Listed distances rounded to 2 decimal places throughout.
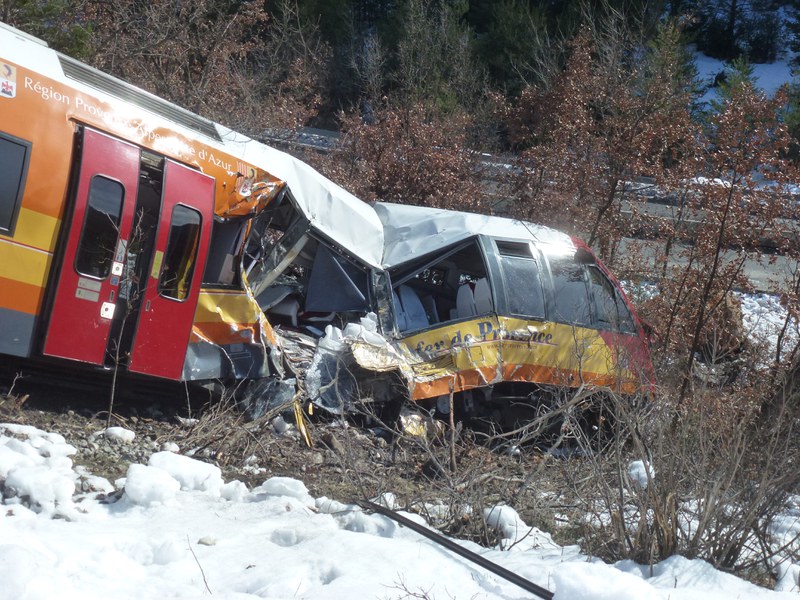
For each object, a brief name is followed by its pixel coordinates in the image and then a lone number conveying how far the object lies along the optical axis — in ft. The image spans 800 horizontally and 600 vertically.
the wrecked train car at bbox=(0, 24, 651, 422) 20.13
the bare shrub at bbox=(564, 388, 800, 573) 15.42
